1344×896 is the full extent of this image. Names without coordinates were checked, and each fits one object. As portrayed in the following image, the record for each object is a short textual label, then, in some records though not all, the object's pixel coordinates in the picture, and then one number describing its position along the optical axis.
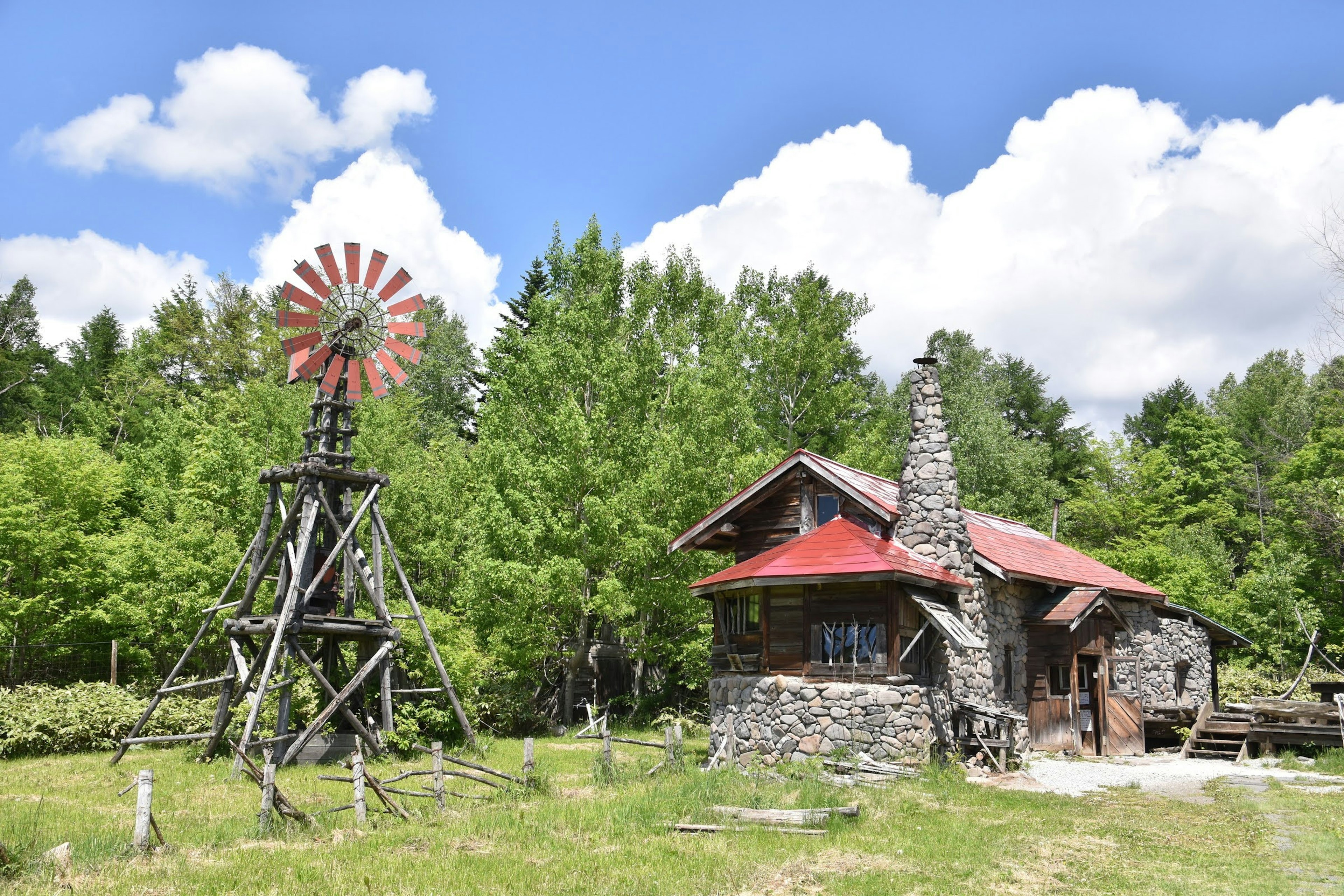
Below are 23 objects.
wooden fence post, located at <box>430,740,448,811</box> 14.03
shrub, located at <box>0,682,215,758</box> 21.42
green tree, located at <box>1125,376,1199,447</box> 62.88
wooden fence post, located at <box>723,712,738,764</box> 19.66
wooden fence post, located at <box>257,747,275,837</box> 12.12
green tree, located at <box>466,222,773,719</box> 27.48
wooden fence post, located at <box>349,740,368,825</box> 12.89
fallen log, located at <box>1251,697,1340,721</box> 22.08
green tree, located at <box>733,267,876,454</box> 41.16
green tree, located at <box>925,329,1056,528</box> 47.81
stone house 19.03
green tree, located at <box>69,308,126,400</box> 52.00
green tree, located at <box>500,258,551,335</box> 47.19
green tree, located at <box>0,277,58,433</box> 48.03
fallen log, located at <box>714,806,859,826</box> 12.84
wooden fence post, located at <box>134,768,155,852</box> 11.01
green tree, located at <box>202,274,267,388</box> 45.19
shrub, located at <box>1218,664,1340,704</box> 34.22
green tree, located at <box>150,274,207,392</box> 46.19
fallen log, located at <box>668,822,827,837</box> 12.52
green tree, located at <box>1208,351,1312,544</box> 50.28
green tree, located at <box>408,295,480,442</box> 54.12
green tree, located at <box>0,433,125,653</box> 27.25
